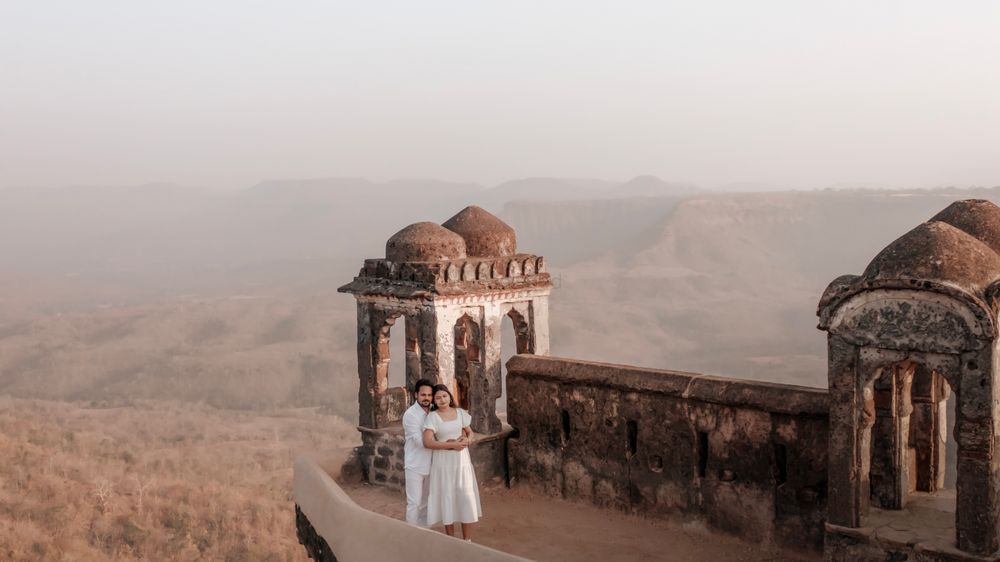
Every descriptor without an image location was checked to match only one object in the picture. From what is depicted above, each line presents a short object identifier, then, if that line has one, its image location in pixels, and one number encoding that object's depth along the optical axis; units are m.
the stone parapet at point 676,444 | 7.96
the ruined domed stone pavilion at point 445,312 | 10.41
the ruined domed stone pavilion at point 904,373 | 6.20
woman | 7.41
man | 7.44
